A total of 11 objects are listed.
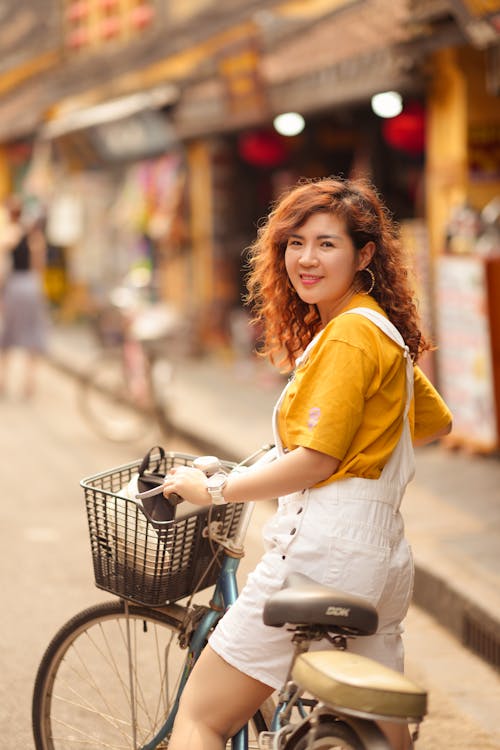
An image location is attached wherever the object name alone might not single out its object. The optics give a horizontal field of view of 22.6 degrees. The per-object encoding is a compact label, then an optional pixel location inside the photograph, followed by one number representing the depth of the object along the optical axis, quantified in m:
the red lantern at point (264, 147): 13.97
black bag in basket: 2.98
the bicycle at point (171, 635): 2.63
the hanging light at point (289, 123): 12.16
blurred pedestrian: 12.77
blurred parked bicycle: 10.48
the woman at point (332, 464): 2.84
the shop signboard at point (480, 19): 7.14
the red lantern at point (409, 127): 10.26
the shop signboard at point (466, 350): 8.55
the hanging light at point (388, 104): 10.03
